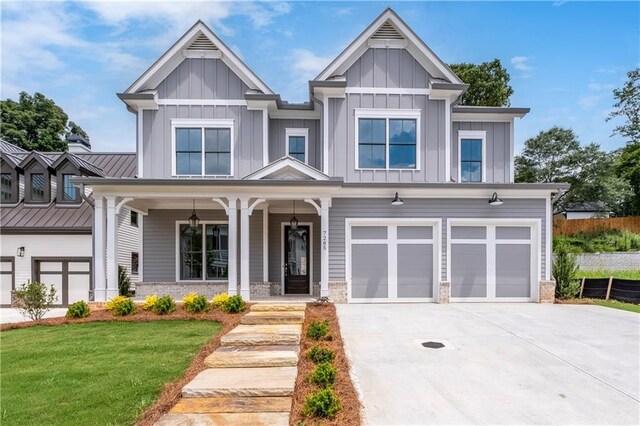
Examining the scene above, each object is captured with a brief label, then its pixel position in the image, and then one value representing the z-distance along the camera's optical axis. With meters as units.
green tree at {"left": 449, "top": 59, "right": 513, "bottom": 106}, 26.36
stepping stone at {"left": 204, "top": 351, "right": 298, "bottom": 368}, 5.08
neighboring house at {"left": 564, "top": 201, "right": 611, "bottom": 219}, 31.00
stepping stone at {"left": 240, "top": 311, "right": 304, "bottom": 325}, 7.78
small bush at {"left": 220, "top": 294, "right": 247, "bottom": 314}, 8.90
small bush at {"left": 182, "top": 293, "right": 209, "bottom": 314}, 8.98
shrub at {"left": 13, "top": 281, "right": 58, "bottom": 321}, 9.29
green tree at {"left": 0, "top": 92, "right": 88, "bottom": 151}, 29.75
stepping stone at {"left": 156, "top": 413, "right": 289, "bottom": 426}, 3.46
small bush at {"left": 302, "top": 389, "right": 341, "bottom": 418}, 3.59
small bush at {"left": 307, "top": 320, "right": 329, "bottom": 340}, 6.42
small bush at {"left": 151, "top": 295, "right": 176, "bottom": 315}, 8.99
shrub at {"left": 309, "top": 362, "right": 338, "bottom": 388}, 4.30
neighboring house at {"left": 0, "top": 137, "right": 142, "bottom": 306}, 13.41
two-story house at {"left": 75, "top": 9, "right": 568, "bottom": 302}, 10.52
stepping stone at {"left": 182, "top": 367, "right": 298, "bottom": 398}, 4.09
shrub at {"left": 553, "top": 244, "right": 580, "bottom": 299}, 11.40
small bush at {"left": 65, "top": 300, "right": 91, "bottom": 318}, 8.73
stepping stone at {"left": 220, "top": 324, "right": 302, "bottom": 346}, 6.15
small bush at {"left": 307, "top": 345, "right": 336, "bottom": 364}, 5.14
